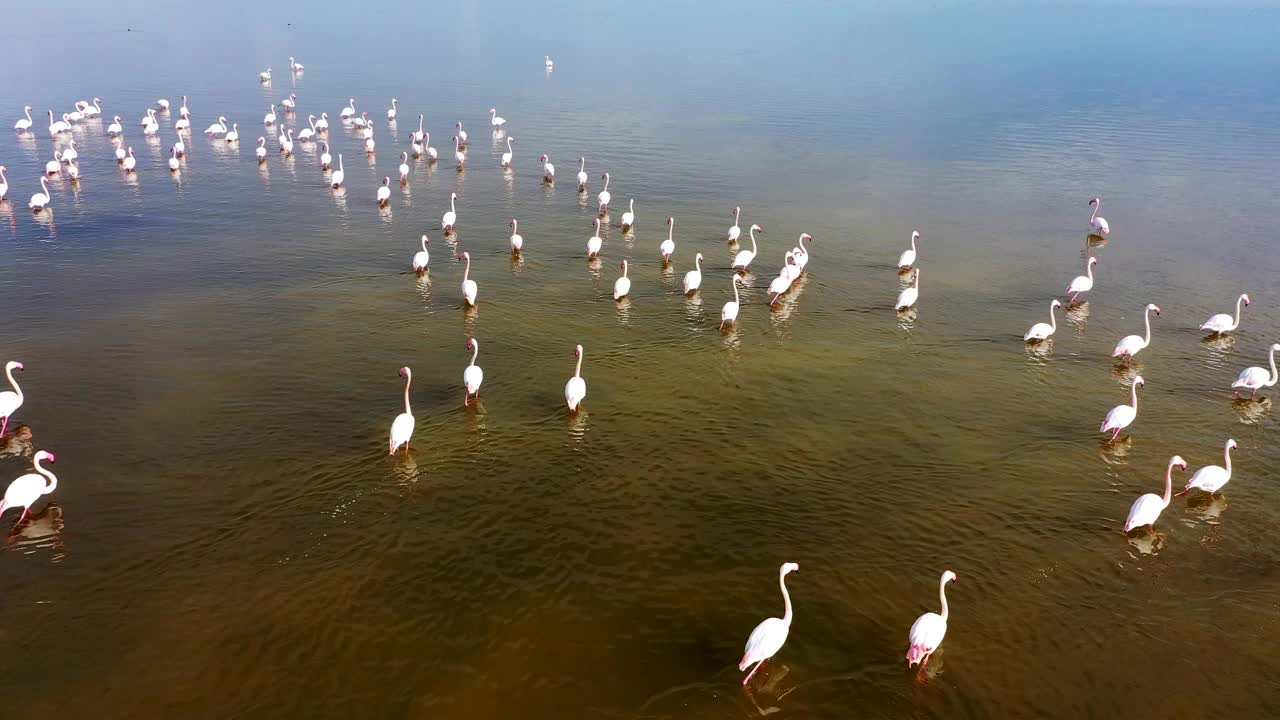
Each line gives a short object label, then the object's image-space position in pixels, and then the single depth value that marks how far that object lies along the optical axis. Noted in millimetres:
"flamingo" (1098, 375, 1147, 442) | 22891
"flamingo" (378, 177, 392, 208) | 43844
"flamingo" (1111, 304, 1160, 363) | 27578
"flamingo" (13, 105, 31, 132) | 56219
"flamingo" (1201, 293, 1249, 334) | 29609
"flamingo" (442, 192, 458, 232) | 40281
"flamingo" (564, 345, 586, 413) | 23969
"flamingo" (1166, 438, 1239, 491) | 20453
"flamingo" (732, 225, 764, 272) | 35250
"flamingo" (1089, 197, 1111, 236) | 41594
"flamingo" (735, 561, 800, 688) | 14922
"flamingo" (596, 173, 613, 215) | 44531
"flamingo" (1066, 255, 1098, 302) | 33312
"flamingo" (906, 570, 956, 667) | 15172
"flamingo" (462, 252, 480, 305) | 31484
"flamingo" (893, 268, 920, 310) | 32125
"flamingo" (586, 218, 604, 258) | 37219
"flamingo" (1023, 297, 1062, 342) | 29547
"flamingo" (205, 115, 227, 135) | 58062
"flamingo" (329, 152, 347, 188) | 47406
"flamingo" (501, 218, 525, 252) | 37281
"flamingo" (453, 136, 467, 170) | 53812
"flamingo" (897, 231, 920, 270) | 36500
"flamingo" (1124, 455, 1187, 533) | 19078
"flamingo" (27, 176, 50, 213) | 40531
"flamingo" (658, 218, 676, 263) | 36844
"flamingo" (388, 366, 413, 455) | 21703
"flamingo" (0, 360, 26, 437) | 22250
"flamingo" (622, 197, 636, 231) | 41281
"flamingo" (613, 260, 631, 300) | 32531
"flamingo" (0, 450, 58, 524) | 18594
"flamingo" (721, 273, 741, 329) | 29938
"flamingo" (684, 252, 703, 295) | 33278
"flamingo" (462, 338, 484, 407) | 24394
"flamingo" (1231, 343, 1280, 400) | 25531
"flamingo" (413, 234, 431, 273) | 34625
